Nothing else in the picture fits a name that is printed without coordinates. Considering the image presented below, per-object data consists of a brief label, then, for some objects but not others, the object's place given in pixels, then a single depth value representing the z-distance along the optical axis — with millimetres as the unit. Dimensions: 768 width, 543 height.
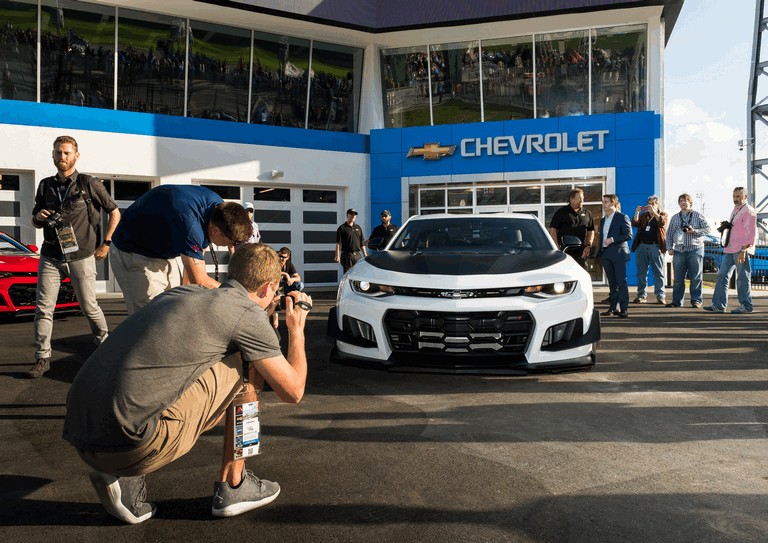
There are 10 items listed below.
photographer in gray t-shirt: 2365
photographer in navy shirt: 3734
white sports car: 4898
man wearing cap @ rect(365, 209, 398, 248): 11531
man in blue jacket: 9836
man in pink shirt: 9914
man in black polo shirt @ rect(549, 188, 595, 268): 9188
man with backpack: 5297
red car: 8953
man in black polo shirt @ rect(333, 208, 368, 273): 12219
